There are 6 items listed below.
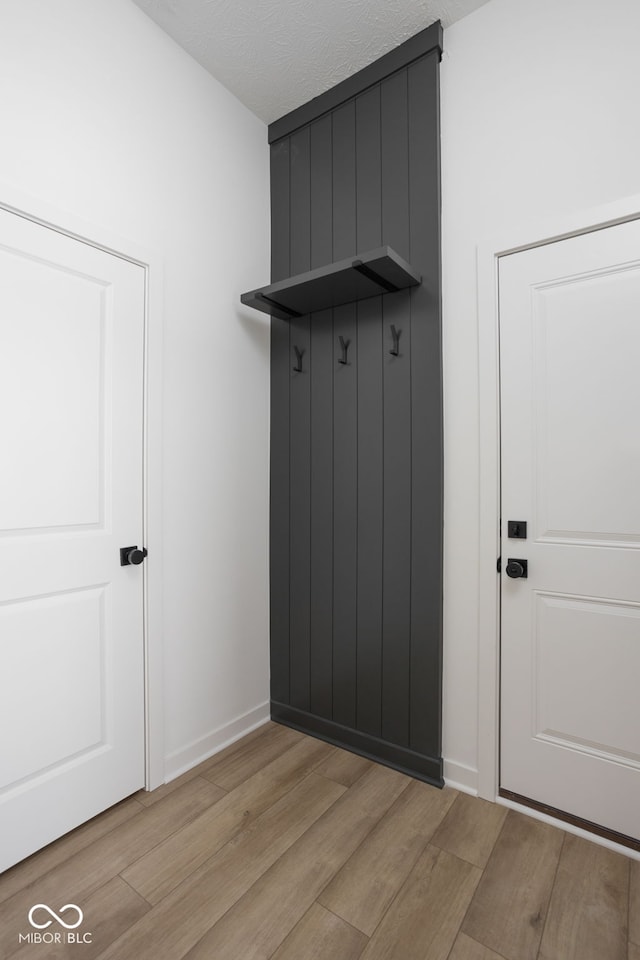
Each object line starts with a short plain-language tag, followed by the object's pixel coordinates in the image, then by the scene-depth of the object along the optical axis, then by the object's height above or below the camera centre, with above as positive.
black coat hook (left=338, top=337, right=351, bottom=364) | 2.25 +0.58
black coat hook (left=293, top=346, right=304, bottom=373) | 2.43 +0.56
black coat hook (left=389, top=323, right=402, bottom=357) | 2.10 +0.56
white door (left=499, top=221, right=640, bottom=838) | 1.66 -0.16
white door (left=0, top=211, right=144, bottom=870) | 1.57 -0.19
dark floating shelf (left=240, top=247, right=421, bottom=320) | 1.88 +0.78
